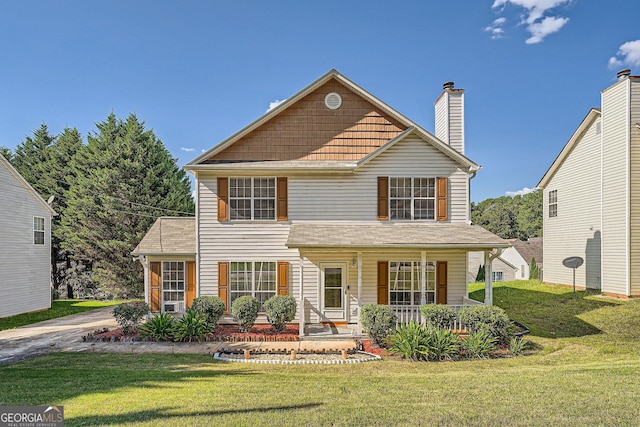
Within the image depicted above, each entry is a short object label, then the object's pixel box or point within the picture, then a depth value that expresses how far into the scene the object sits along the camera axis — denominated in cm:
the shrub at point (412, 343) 907
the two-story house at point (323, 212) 1285
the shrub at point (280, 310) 1165
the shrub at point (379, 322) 1027
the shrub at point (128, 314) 1155
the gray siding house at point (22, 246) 1562
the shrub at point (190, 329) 1069
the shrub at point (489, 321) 1000
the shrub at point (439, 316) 1048
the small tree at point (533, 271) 2842
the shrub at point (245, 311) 1161
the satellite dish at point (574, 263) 1756
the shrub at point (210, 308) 1144
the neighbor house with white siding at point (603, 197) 1475
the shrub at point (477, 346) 930
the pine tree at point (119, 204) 2477
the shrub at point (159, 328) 1080
